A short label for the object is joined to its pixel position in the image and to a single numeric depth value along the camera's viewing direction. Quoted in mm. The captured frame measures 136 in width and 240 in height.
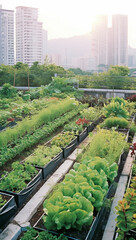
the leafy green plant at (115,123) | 6152
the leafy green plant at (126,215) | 2328
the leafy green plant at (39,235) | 2367
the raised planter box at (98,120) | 6948
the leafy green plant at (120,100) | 7320
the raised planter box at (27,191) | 3279
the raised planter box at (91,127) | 6317
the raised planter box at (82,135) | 5625
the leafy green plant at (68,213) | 2438
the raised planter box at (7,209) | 2924
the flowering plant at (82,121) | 6320
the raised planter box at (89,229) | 2492
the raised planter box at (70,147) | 4849
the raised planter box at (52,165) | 4051
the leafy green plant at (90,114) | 7049
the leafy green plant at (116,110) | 6703
